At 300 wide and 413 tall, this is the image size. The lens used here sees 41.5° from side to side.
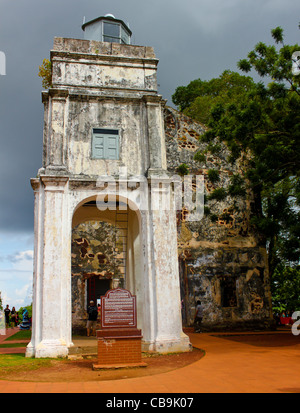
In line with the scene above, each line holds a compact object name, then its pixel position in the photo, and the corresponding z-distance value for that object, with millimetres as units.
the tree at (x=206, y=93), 23547
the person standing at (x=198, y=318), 15209
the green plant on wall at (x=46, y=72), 13586
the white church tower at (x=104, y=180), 9742
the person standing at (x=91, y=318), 13578
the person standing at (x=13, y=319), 25391
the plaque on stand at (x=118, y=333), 7866
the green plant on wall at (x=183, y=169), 17688
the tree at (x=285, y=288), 21969
